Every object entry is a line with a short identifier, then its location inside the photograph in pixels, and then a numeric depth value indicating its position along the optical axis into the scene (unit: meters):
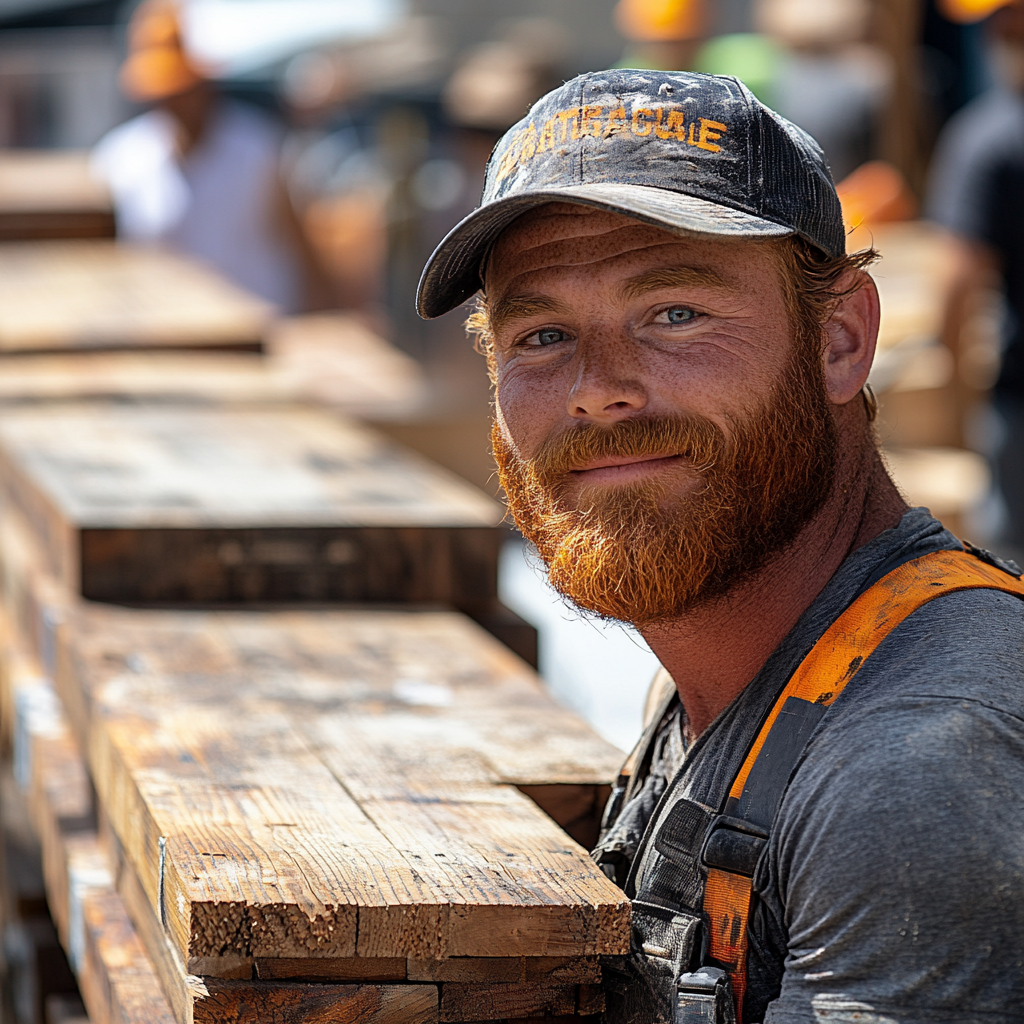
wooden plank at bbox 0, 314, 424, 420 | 8.19
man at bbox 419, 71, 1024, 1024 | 3.11
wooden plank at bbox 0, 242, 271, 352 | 9.16
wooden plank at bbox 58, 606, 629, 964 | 3.18
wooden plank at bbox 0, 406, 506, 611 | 5.73
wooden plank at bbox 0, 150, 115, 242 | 12.98
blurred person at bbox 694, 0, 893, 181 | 16.89
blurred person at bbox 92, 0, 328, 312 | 15.21
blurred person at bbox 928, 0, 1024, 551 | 10.93
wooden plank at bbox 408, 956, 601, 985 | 3.27
